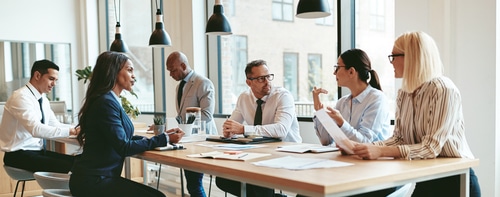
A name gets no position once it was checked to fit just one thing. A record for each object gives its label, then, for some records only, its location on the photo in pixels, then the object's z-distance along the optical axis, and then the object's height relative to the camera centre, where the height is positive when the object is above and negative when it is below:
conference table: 1.56 -0.36
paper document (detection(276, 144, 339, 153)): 2.36 -0.37
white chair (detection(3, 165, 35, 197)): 3.65 -0.72
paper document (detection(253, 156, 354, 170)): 1.85 -0.35
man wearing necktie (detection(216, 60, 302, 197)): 3.05 -0.27
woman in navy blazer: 2.38 -0.34
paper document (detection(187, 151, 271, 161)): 2.17 -0.37
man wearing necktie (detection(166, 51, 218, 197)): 3.91 -0.15
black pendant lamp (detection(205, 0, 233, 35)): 3.44 +0.37
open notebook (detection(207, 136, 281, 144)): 2.83 -0.39
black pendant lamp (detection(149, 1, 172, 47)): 4.31 +0.36
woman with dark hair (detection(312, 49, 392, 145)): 2.65 -0.15
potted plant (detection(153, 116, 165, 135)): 3.09 -0.31
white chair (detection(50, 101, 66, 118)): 6.48 -0.39
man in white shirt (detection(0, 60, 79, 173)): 3.65 -0.39
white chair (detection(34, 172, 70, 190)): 2.60 -0.56
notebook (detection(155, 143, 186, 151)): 2.58 -0.38
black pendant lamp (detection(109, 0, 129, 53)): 5.06 +0.35
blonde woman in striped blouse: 1.97 -0.17
